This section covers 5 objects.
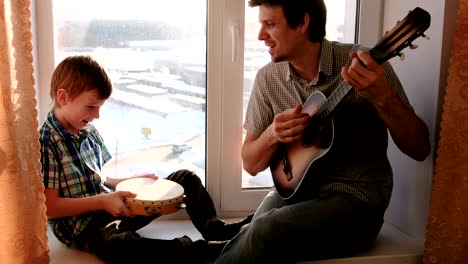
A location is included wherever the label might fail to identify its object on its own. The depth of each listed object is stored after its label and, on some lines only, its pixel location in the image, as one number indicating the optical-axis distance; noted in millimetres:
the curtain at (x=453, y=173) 1301
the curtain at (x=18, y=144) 1138
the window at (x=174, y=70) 1703
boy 1451
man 1307
